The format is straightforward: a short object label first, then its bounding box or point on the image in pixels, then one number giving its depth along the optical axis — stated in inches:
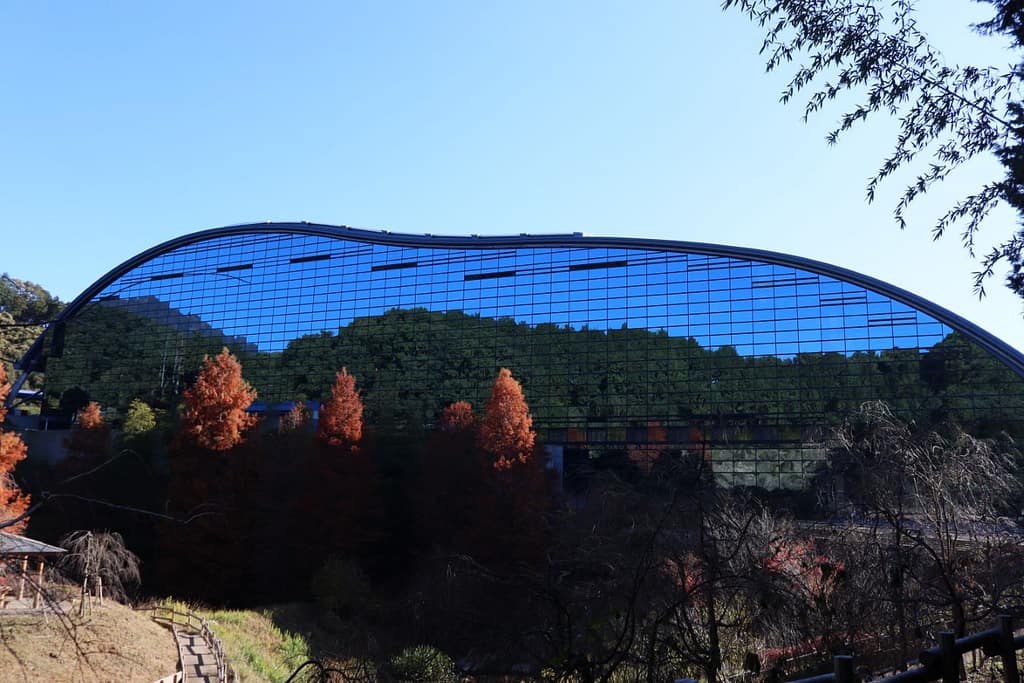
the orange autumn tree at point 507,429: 1362.0
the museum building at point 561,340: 1736.0
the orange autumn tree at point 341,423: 1424.7
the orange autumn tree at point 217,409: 1387.8
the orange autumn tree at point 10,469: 1041.6
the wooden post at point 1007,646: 214.1
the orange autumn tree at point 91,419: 1792.6
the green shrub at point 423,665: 518.9
